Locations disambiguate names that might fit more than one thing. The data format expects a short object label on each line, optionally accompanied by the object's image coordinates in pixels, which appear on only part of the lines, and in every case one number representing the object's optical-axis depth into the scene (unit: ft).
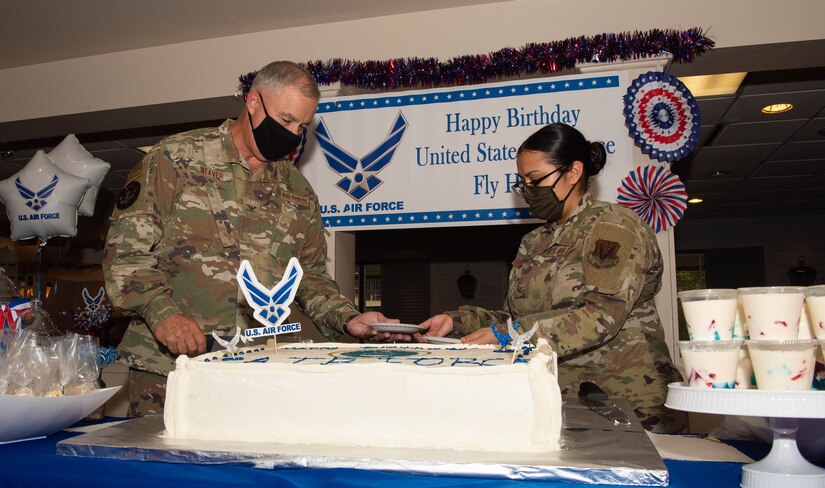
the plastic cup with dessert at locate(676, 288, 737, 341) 3.39
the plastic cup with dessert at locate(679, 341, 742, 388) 3.33
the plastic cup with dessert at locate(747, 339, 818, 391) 3.15
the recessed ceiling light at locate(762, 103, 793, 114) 18.44
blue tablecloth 3.09
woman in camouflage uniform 5.76
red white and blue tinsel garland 10.39
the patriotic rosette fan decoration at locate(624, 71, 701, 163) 10.02
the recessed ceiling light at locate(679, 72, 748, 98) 15.89
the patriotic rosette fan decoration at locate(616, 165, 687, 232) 9.87
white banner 10.48
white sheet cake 3.42
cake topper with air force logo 4.62
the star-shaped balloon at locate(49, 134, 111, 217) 13.12
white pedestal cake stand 3.06
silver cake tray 2.93
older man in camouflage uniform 6.01
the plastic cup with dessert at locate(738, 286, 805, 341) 3.23
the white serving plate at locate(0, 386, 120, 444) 3.98
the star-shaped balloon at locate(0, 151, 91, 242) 12.57
